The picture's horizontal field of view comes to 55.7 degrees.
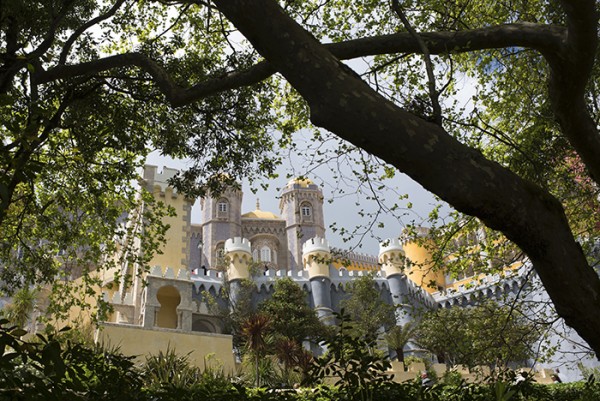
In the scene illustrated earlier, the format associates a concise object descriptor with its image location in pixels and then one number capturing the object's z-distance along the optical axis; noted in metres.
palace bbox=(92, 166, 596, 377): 21.75
